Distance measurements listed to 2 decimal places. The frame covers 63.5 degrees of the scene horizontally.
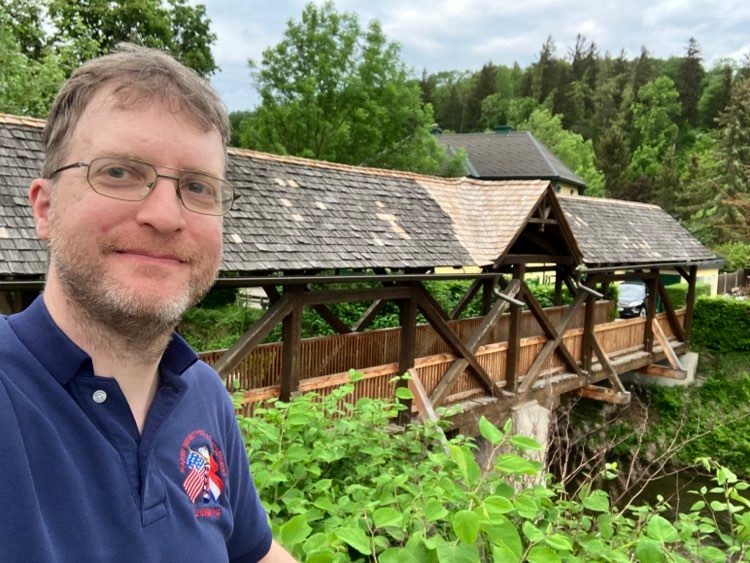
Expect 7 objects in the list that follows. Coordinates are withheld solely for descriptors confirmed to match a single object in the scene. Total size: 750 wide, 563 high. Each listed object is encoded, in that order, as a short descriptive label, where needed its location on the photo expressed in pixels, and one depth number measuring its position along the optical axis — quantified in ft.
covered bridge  21.17
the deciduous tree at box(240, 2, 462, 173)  78.59
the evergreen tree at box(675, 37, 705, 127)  240.12
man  3.60
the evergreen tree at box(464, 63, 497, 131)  265.54
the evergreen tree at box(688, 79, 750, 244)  132.67
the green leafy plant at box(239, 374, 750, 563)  6.39
